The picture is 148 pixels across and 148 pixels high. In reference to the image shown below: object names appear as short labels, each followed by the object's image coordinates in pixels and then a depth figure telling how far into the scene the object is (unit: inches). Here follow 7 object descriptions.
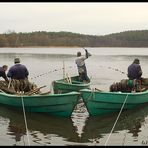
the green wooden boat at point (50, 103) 502.6
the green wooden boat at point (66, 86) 700.7
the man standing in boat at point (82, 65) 754.6
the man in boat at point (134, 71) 606.5
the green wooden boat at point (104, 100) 515.8
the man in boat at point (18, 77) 590.6
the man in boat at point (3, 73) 645.2
